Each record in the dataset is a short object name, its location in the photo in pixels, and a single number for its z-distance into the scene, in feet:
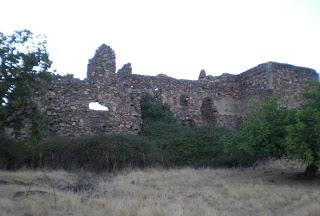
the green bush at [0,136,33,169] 34.74
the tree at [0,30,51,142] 25.88
